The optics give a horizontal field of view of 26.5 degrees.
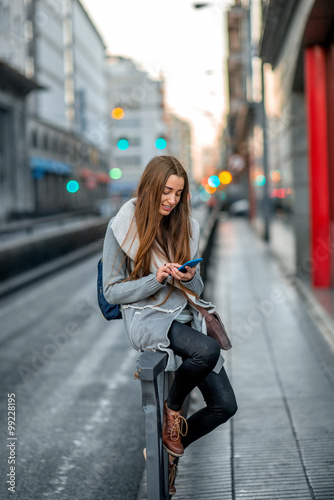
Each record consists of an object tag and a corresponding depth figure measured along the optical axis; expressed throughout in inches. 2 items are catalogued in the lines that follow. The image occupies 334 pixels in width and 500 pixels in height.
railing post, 119.0
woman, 127.0
